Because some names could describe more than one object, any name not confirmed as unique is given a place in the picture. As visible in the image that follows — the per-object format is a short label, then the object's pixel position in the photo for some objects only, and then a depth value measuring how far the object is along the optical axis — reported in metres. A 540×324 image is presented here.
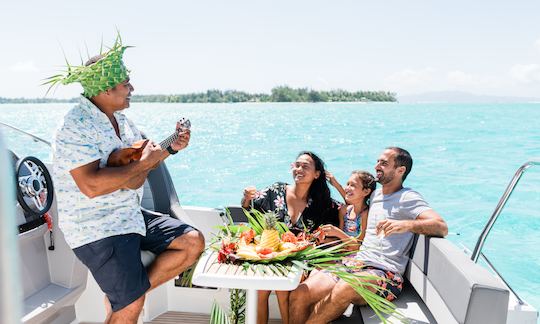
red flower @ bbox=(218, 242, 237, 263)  2.06
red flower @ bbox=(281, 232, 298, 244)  2.18
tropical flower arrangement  2.02
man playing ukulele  1.84
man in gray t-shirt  2.28
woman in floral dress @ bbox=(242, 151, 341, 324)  2.71
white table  1.84
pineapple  2.10
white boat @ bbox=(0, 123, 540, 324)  1.86
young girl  2.71
